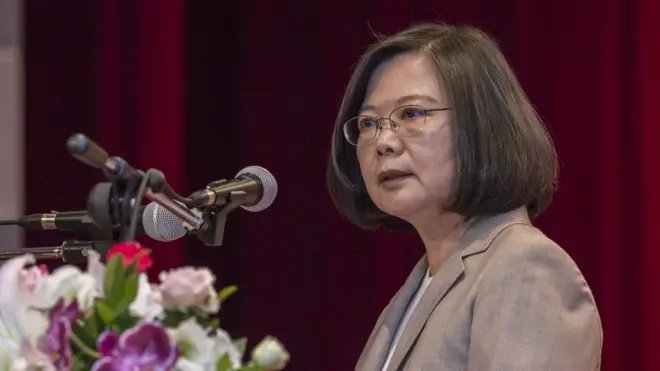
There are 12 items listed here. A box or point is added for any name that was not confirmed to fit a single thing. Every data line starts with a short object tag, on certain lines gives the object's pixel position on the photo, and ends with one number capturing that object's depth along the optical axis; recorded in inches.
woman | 245.7
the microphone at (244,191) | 243.1
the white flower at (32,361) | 226.1
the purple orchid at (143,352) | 225.9
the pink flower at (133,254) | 232.1
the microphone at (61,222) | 242.5
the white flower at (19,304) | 231.3
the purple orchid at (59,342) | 228.2
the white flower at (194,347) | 230.9
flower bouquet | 227.3
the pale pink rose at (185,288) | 230.8
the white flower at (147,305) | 231.5
